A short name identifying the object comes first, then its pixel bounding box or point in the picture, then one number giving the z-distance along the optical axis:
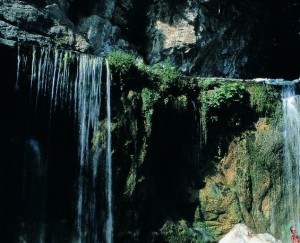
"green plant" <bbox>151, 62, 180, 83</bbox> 12.27
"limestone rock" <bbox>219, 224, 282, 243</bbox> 11.22
